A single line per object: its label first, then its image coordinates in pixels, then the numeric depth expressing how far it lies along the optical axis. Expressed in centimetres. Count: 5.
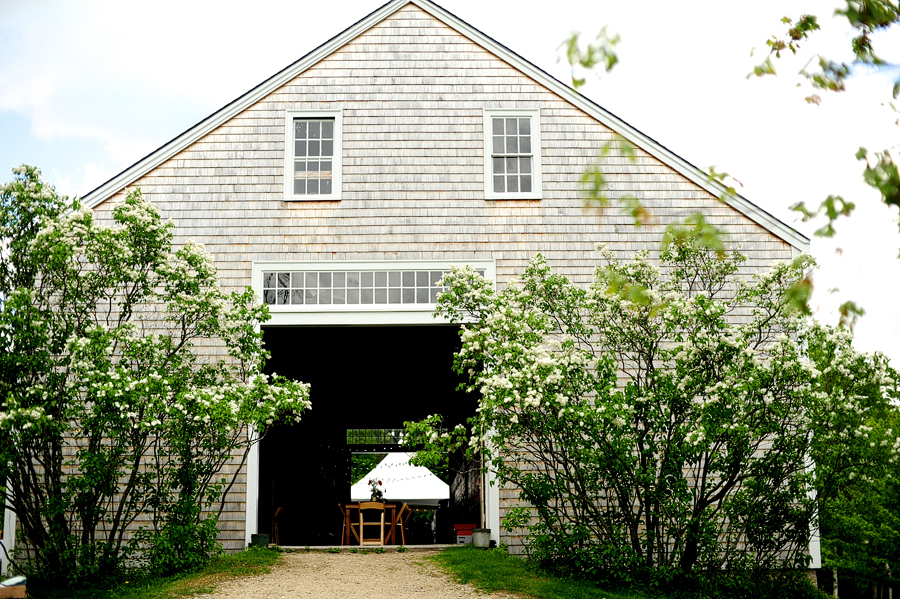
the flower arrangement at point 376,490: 1450
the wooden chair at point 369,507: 1325
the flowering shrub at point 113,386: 924
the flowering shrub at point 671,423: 945
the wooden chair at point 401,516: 1370
